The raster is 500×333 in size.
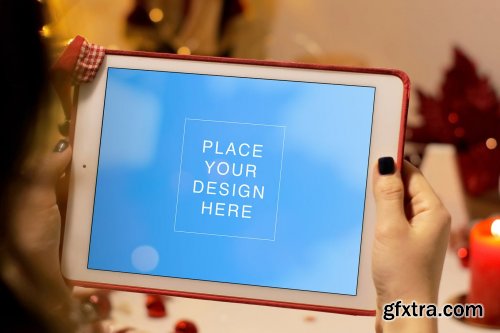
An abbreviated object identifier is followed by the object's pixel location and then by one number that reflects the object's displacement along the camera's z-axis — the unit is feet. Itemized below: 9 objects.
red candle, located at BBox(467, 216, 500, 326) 2.88
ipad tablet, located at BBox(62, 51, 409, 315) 2.22
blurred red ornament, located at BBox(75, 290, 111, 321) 2.73
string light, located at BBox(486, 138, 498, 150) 3.79
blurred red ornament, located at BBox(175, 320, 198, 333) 2.82
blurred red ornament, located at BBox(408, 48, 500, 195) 3.76
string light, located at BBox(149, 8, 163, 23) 4.05
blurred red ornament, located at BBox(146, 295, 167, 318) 2.90
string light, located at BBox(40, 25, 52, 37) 1.86
